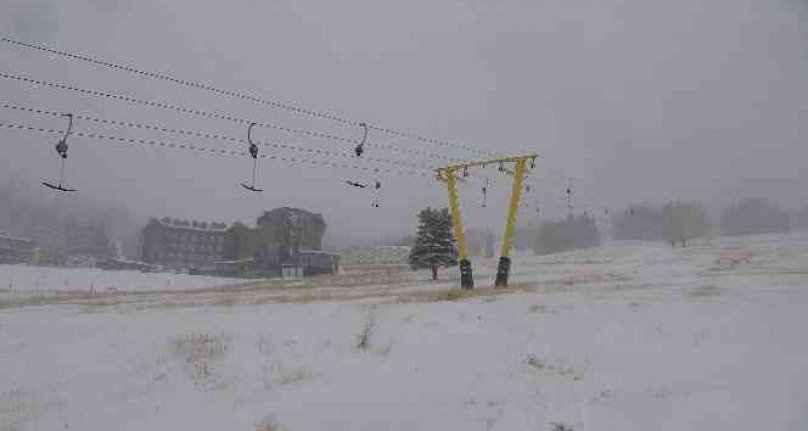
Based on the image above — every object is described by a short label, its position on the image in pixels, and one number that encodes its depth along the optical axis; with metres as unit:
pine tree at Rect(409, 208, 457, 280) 44.66
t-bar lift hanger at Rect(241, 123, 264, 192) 14.27
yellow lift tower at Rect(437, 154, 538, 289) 24.88
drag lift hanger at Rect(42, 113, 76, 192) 12.73
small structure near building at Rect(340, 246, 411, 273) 126.91
